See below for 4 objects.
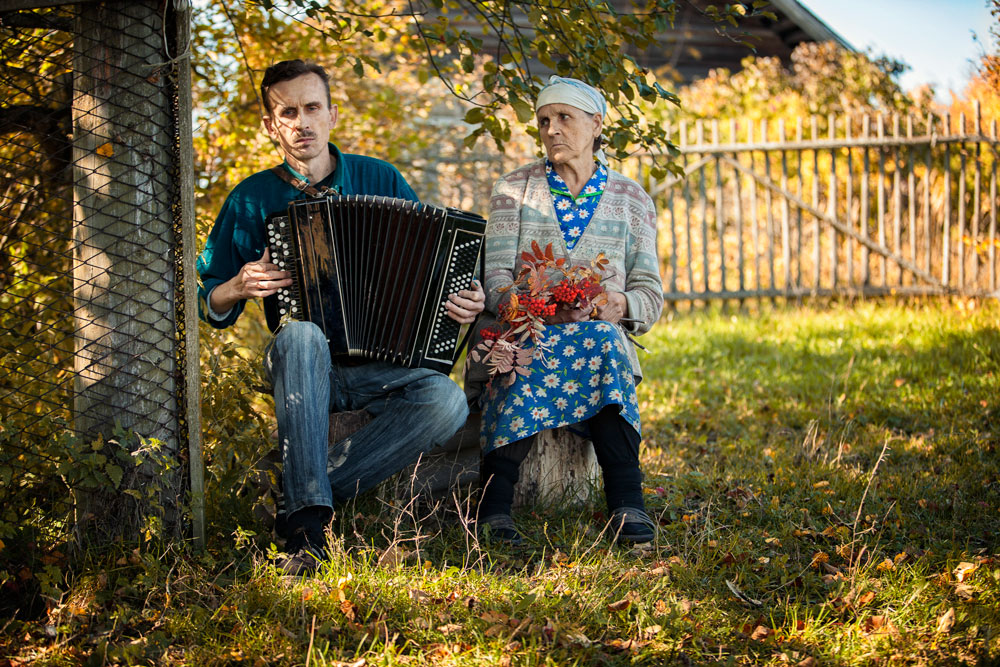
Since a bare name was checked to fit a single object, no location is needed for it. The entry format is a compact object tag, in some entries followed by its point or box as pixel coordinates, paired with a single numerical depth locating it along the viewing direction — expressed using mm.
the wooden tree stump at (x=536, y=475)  3561
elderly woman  3348
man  3088
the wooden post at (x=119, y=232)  3035
